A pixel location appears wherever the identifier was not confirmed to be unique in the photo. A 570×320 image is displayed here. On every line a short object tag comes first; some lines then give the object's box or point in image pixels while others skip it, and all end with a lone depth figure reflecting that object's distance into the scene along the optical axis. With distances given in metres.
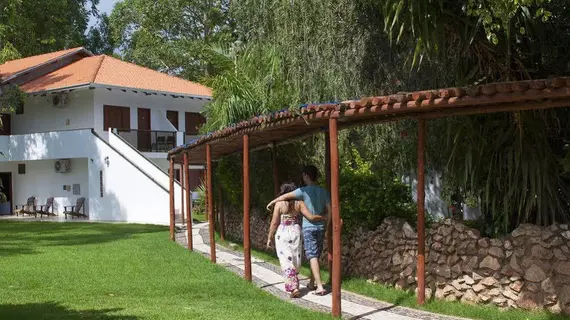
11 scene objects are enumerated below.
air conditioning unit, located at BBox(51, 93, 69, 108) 29.67
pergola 6.45
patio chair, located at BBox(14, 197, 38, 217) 29.58
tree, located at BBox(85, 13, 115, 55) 44.50
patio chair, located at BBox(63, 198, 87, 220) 28.03
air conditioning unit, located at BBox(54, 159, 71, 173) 29.66
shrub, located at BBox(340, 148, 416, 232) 10.02
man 9.01
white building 26.69
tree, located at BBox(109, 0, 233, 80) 38.78
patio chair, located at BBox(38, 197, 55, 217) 29.30
